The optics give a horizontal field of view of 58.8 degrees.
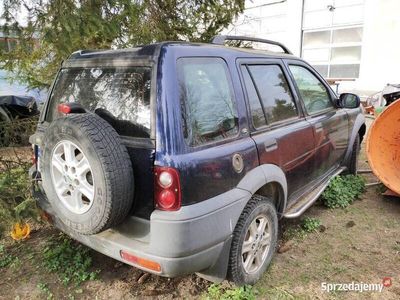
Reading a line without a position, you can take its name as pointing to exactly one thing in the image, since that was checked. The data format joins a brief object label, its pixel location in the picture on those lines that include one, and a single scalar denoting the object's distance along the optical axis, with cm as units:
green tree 338
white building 1205
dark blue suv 209
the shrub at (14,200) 301
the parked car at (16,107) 463
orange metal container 421
